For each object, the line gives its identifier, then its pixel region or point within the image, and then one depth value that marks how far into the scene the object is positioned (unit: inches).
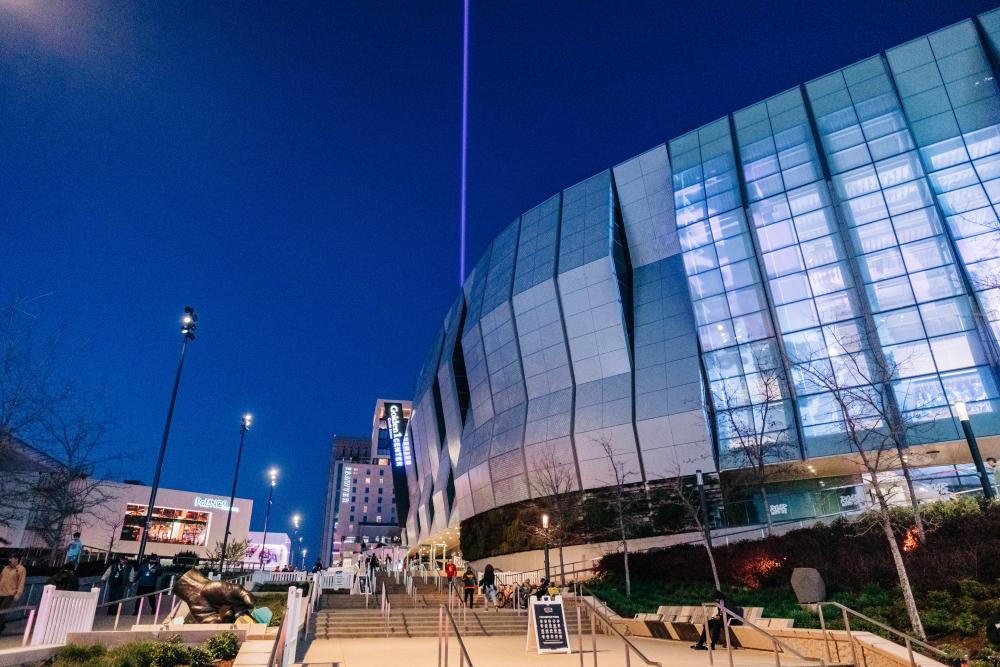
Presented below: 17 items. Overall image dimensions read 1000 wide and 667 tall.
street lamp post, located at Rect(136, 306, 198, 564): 1343.5
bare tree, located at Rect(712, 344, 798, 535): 1213.5
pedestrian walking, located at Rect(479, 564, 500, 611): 1000.5
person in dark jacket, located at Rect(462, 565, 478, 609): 949.2
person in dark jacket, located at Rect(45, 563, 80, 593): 625.2
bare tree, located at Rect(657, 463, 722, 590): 1263.2
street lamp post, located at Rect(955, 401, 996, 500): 815.1
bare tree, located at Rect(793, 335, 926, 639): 1095.6
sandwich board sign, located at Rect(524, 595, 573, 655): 574.9
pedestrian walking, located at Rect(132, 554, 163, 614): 1092.9
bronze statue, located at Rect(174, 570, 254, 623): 543.1
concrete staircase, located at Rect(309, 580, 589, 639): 781.3
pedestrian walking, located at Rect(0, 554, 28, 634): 528.7
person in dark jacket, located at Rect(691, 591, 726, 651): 606.4
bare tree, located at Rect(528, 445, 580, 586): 1409.9
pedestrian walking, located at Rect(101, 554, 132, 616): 936.3
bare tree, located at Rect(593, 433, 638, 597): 1347.2
